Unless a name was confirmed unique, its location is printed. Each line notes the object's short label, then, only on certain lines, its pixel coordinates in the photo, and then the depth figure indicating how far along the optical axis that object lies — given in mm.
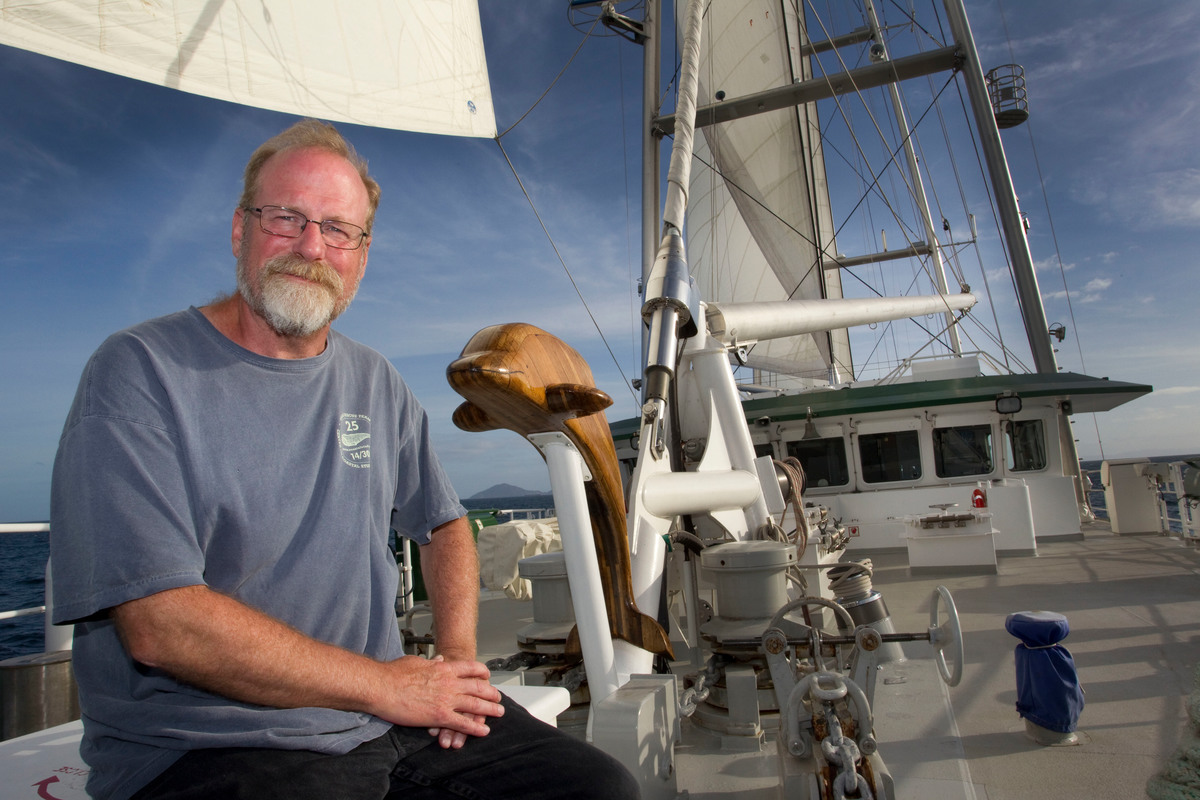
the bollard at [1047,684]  2844
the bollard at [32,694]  2658
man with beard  1070
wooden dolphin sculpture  1672
